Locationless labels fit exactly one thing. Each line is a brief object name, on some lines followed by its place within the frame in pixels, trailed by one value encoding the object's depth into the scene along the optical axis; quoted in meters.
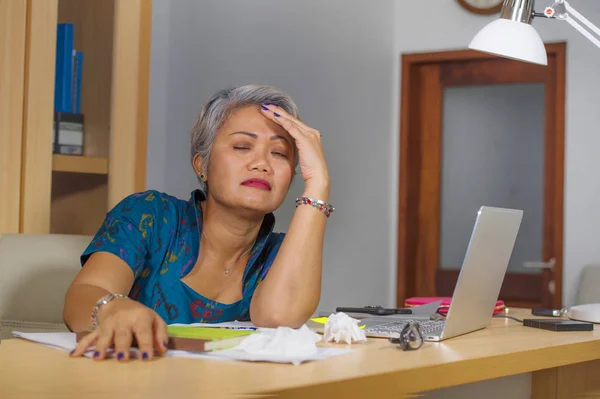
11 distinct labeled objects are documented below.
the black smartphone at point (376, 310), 1.85
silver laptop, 1.34
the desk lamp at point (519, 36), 1.86
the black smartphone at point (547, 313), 2.07
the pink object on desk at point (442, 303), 1.93
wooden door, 4.34
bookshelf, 2.35
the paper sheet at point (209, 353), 0.98
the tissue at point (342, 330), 1.24
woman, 1.57
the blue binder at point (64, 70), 2.46
